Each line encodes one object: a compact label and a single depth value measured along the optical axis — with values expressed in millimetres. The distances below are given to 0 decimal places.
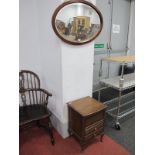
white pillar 1694
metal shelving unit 1994
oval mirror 1536
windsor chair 1635
